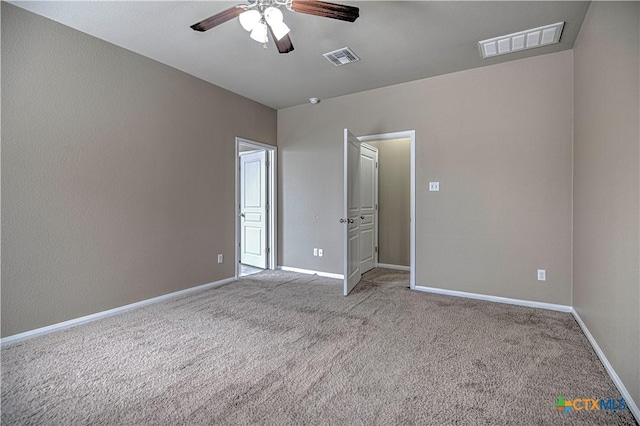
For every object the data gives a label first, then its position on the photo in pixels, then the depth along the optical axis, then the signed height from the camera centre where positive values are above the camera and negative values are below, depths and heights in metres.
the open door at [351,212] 3.74 -0.09
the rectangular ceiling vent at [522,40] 2.77 +1.57
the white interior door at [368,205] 4.89 +0.00
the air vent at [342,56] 3.18 +1.60
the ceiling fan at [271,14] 1.93 +1.24
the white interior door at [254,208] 5.26 -0.04
